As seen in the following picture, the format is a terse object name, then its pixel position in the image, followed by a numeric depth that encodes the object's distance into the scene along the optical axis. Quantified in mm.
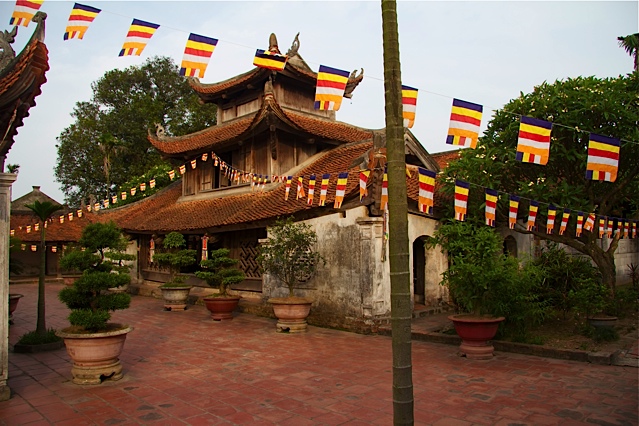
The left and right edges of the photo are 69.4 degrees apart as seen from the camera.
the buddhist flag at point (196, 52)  6883
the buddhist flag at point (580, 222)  9617
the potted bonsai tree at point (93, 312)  6352
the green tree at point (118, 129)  29156
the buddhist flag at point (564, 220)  9557
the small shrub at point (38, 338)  8578
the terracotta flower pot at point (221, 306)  11836
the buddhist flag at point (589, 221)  9711
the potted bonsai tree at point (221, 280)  11828
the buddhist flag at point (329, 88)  7340
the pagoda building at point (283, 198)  10133
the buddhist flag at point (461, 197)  9820
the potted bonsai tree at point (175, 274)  13211
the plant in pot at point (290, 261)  10156
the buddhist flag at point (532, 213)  9641
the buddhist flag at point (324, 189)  10438
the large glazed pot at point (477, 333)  7523
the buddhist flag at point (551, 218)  9628
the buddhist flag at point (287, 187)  12328
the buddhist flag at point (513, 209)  9930
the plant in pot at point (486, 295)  7609
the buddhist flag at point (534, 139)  7195
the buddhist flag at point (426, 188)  9516
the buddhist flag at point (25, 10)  5781
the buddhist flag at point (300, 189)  11431
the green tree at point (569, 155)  9000
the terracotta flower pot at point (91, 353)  6301
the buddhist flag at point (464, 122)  7344
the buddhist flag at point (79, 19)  6277
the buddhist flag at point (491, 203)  9781
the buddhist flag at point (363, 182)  9680
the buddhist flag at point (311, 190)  10719
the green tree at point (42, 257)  8680
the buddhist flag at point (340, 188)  9992
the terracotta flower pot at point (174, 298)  13883
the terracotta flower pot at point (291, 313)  10109
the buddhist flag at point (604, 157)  7273
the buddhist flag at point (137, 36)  6582
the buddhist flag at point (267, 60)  7328
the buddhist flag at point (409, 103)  7105
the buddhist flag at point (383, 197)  9875
